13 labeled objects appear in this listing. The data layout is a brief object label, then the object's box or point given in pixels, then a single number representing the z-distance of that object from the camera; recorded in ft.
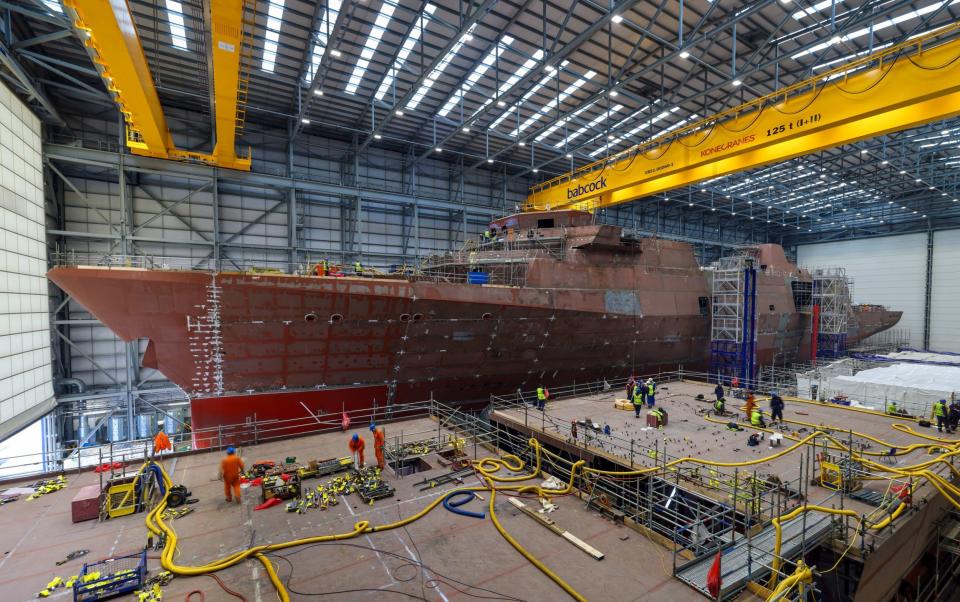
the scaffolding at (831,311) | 75.51
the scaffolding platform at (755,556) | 15.90
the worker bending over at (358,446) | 25.46
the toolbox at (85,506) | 20.31
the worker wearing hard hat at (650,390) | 41.39
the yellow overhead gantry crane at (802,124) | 35.86
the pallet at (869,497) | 23.29
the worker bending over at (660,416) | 35.76
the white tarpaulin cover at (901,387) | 43.16
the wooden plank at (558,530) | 17.75
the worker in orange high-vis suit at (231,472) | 21.86
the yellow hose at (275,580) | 14.93
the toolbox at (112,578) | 14.82
